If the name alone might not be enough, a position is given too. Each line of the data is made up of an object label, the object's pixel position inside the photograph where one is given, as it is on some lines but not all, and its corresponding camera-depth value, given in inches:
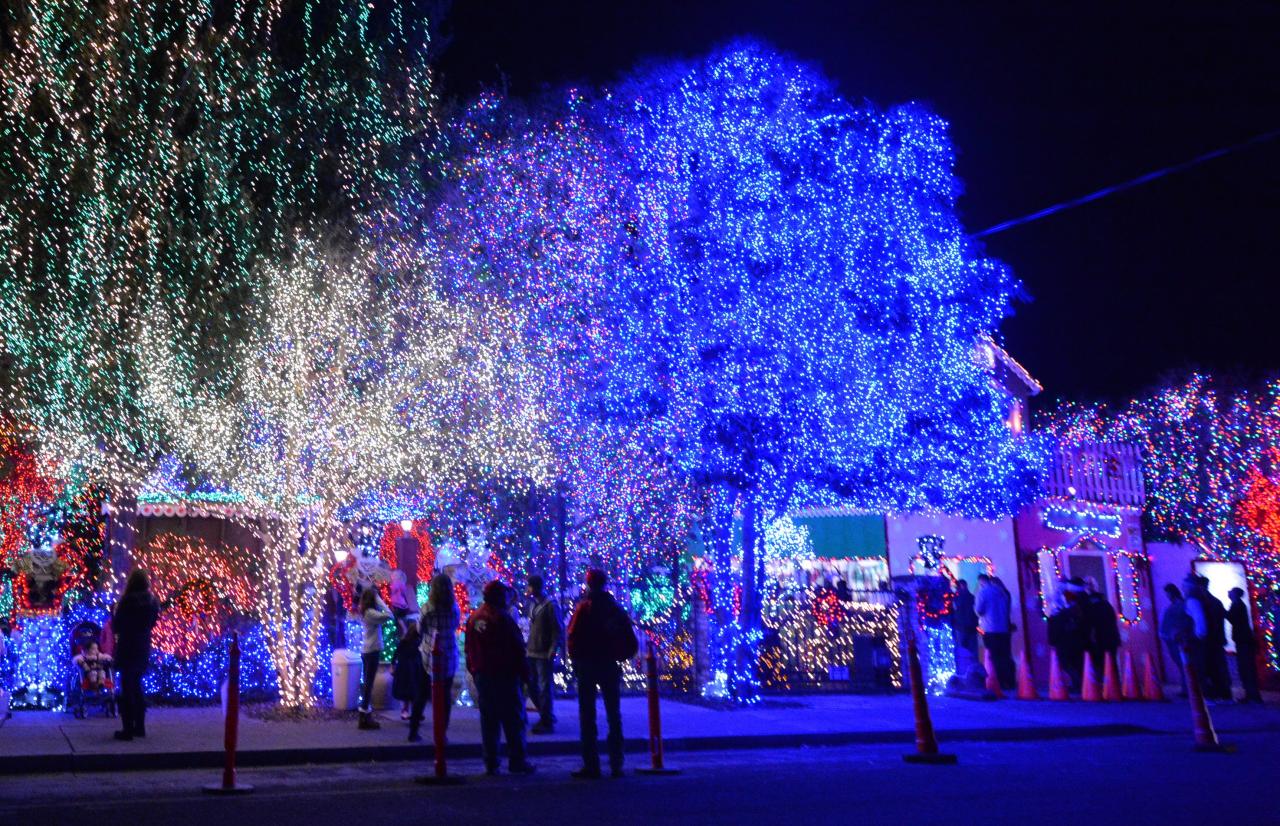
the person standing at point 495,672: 443.2
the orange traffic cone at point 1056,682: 769.6
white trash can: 644.1
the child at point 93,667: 603.2
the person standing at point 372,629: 581.6
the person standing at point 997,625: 768.3
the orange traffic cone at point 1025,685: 775.7
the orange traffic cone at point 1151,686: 790.5
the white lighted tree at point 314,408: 623.5
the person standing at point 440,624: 552.1
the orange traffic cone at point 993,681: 773.3
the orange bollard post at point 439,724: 416.8
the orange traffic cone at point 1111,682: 782.5
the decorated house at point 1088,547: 887.7
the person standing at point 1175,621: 761.0
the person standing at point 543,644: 571.5
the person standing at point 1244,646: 800.9
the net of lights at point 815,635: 790.5
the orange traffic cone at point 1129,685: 788.6
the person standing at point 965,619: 776.9
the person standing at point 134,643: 510.3
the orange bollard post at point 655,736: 449.7
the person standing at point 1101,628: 774.5
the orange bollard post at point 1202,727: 534.3
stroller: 604.1
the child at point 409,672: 559.7
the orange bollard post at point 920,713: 485.1
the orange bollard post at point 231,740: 390.6
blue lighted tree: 708.7
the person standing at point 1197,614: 786.8
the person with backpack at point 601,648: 450.0
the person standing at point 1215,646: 790.5
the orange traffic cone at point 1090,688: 775.7
